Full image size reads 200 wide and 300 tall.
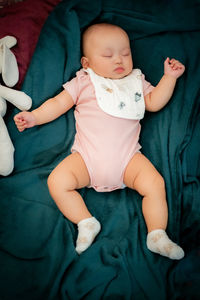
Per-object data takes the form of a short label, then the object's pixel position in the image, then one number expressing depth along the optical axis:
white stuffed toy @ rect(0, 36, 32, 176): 1.25
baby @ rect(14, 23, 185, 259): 1.19
